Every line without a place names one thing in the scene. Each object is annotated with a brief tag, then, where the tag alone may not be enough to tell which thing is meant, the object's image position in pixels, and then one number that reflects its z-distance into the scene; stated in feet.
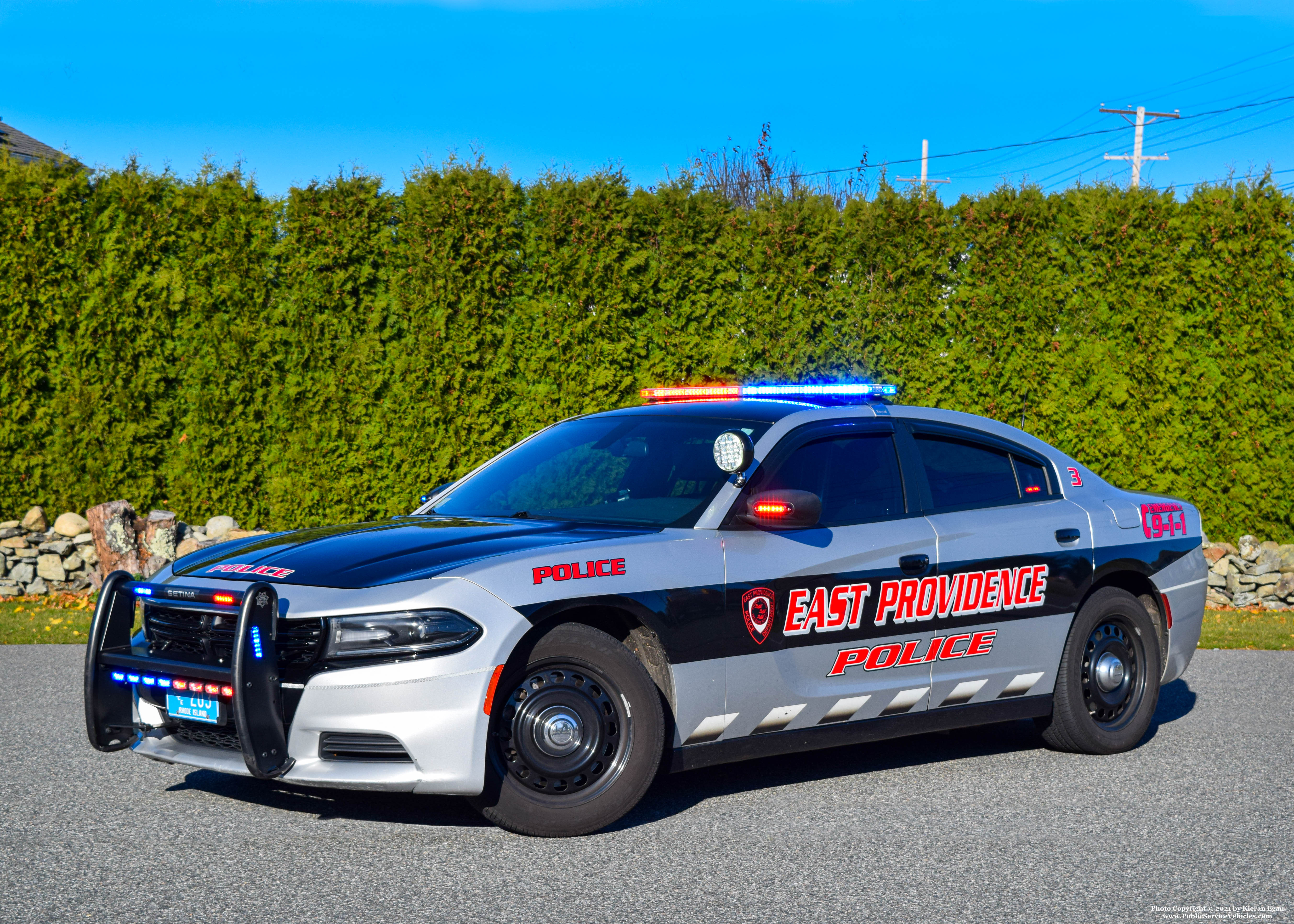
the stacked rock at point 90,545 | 37.04
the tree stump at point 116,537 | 36.91
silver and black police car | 15.35
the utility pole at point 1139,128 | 137.09
